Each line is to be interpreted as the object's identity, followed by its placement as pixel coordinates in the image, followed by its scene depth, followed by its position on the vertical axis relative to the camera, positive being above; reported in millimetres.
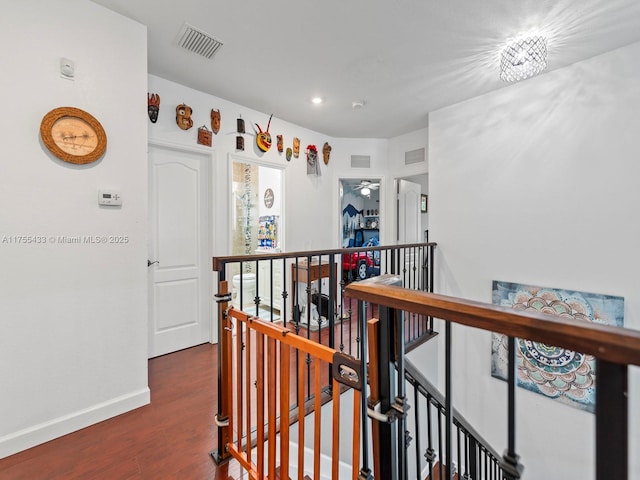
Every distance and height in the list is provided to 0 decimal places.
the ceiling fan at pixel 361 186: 6433 +1263
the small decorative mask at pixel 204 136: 3000 +1057
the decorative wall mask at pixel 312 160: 4113 +1108
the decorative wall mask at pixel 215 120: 3098 +1252
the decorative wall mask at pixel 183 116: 2842 +1196
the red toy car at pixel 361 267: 6018 -617
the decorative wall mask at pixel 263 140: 3469 +1175
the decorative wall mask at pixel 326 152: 4340 +1277
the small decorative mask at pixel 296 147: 3926 +1229
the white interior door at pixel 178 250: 2807 -123
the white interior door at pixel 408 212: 4445 +404
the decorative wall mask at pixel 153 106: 2660 +1208
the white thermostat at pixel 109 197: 1913 +270
